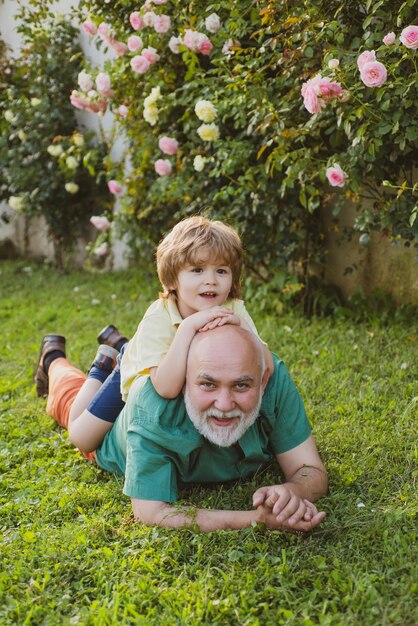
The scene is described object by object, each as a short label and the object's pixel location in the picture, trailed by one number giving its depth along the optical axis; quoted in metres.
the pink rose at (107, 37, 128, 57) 5.28
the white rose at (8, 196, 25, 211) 7.80
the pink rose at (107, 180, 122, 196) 6.14
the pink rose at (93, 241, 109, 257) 6.62
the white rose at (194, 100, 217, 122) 4.54
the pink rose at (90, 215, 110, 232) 6.57
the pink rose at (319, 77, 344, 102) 3.68
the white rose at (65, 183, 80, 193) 7.31
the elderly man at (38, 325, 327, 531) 2.55
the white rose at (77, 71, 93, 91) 5.65
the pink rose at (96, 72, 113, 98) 5.42
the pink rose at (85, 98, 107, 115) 5.68
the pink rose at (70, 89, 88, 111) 5.70
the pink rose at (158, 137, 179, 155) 5.22
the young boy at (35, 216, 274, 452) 2.69
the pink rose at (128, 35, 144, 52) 4.98
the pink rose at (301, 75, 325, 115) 3.68
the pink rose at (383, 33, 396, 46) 3.53
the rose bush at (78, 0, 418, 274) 3.79
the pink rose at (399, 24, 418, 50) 3.35
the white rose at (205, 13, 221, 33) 4.48
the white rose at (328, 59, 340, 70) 3.65
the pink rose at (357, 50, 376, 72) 3.48
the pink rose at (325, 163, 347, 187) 4.03
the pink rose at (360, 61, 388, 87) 3.45
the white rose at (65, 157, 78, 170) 6.77
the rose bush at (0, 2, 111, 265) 7.60
